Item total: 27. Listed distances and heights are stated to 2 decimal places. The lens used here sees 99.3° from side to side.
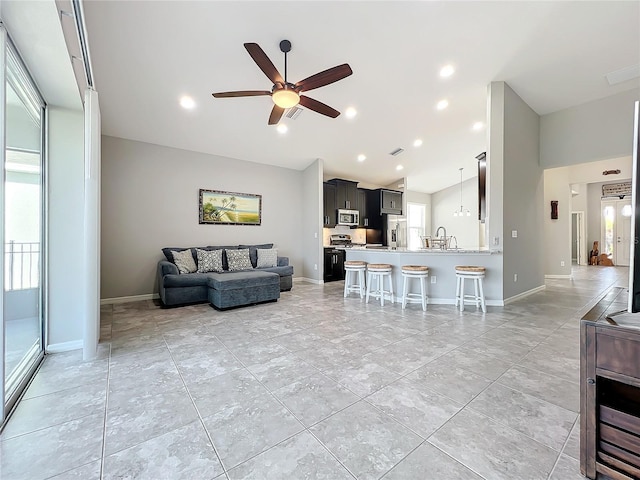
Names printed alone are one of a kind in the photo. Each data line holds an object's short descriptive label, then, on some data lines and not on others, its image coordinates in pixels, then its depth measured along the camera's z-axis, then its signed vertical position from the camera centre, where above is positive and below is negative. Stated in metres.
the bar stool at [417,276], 4.17 -0.58
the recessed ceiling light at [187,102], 4.08 +2.11
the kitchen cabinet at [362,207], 7.92 +0.97
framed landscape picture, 5.77 +0.71
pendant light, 9.31 +1.01
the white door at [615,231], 10.23 +0.34
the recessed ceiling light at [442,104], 4.68 +2.38
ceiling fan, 2.61 +1.67
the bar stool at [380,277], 4.50 -0.65
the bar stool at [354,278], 4.83 -0.74
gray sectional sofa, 4.20 -0.77
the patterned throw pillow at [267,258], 5.93 -0.40
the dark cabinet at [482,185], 5.05 +1.06
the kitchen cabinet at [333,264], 6.88 -0.64
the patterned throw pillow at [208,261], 5.14 -0.41
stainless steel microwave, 7.35 +0.62
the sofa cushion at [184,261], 4.84 -0.40
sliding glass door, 2.06 +0.11
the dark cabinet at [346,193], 7.32 +1.28
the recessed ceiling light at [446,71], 3.87 +2.45
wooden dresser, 1.08 -0.71
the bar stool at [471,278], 4.00 -0.64
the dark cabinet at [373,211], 8.23 +0.86
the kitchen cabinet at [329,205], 7.06 +0.91
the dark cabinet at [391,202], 8.02 +1.15
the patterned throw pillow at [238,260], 5.49 -0.43
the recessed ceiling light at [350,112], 4.73 +2.26
